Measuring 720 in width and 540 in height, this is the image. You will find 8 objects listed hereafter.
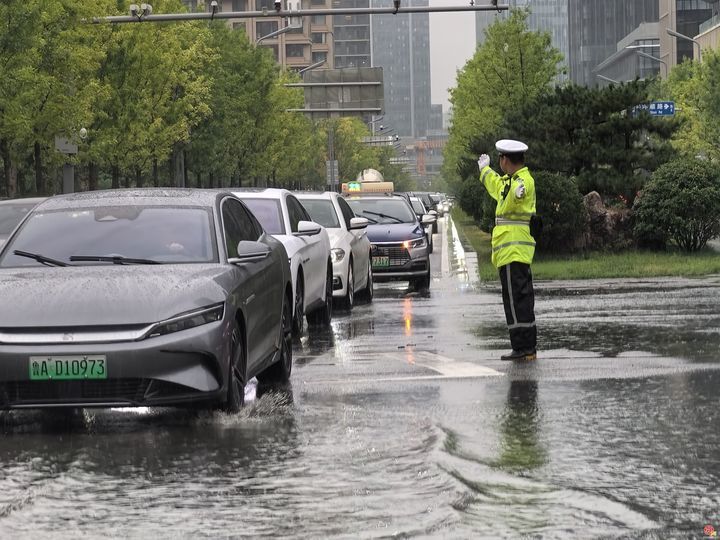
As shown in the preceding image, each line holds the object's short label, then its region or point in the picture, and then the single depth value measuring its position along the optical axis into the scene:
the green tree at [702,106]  62.53
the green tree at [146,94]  45.34
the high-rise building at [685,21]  131.00
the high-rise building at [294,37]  176.38
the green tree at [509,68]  58.97
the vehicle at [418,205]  45.22
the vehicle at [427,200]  77.62
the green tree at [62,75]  36.31
